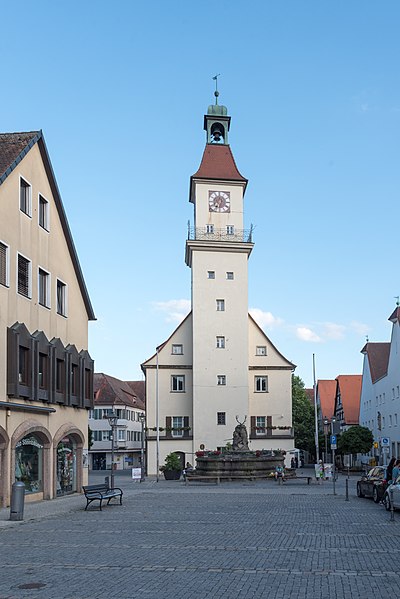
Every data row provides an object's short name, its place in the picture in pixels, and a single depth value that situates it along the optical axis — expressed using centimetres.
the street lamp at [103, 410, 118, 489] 3369
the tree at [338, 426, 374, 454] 6825
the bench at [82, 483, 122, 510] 2491
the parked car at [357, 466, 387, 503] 2769
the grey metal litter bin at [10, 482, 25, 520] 2120
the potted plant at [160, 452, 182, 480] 5062
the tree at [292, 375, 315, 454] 9200
